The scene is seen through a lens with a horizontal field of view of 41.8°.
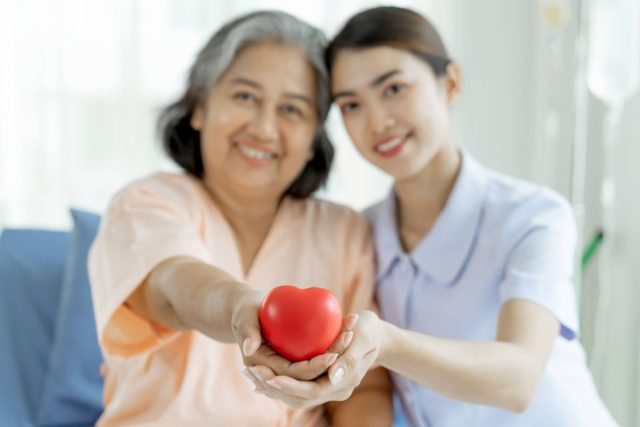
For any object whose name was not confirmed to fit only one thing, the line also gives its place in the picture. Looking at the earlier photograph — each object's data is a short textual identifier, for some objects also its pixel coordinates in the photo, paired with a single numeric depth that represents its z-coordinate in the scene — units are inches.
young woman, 57.4
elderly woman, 56.6
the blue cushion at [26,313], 74.2
